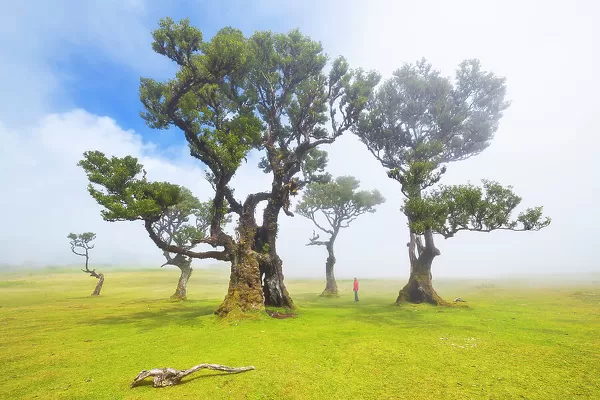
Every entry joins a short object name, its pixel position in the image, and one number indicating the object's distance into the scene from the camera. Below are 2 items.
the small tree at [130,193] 15.34
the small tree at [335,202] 40.06
